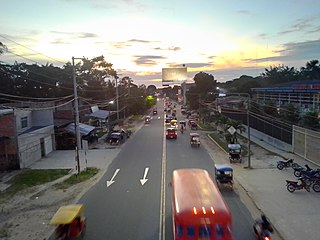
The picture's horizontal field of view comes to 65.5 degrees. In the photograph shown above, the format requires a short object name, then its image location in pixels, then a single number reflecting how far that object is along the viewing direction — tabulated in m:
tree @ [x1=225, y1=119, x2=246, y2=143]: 28.81
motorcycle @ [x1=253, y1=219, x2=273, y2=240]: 9.68
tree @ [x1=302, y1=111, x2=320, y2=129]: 24.47
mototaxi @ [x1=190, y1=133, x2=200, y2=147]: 29.32
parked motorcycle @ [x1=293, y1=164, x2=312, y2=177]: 16.04
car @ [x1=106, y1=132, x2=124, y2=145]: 31.08
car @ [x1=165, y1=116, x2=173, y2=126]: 49.47
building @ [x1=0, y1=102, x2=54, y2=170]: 21.59
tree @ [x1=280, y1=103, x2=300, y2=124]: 28.95
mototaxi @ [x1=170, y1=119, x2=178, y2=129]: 44.48
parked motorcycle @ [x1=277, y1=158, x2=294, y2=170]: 19.42
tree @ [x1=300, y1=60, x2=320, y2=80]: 71.11
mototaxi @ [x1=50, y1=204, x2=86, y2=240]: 10.01
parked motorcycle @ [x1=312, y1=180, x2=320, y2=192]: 15.11
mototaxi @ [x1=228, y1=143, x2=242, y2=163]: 21.96
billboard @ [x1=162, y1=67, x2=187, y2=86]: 79.42
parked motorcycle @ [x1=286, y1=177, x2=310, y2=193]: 15.05
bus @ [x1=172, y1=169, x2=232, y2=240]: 8.58
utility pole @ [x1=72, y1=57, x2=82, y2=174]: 24.54
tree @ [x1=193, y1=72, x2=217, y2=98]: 79.26
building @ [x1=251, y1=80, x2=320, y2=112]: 33.42
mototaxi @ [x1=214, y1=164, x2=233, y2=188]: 15.94
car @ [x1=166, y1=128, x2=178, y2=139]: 34.38
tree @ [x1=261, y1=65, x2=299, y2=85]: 77.16
